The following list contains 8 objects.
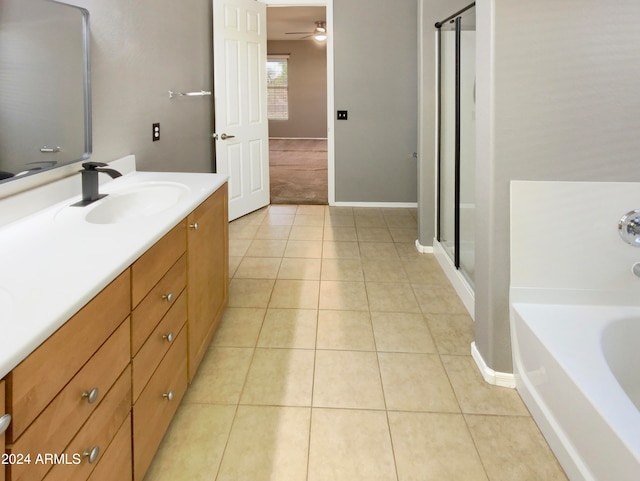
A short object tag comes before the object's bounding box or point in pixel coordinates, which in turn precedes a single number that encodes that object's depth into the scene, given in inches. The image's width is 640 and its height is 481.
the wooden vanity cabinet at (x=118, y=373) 36.7
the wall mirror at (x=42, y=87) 68.1
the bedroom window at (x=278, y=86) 503.2
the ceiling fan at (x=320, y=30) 356.8
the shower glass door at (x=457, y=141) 124.5
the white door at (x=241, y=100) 182.5
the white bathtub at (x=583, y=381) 53.9
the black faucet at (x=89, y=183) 79.6
